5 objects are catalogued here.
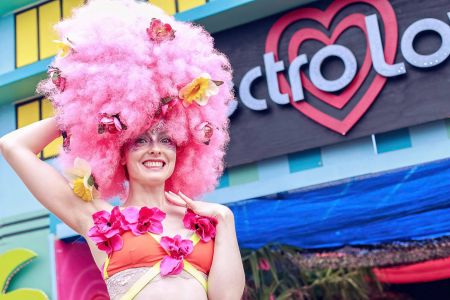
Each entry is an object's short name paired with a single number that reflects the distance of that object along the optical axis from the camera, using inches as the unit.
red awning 209.0
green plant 200.2
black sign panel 161.2
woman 75.4
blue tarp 155.9
